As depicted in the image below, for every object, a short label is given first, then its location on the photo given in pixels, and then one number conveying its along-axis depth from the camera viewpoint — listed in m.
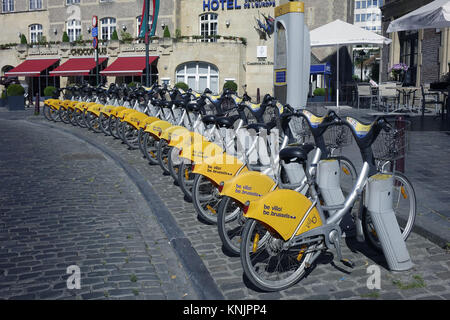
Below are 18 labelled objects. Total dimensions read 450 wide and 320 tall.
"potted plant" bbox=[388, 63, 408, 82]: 21.33
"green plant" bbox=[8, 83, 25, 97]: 24.25
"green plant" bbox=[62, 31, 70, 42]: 37.25
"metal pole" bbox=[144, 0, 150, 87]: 15.28
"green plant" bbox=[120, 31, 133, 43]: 34.59
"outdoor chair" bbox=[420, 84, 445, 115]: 13.46
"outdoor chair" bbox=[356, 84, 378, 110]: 16.58
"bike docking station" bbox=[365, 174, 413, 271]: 3.78
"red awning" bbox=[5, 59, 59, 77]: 36.31
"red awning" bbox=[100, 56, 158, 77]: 32.72
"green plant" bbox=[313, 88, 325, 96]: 26.87
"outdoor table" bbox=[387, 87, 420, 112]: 15.43
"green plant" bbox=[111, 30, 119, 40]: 35.50
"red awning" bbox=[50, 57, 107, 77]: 34.81
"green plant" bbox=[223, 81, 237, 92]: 30.20
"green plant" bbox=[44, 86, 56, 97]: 28.71
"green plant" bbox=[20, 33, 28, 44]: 38.49
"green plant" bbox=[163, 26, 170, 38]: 33.56
